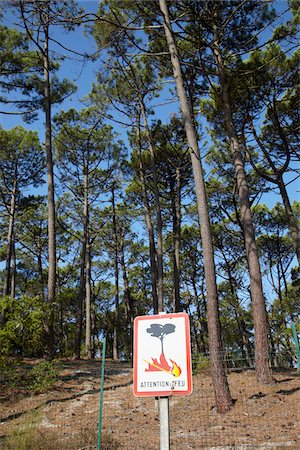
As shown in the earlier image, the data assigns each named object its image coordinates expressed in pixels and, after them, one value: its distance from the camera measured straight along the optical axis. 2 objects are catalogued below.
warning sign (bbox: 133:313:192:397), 1.78
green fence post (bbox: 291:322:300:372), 3.74
